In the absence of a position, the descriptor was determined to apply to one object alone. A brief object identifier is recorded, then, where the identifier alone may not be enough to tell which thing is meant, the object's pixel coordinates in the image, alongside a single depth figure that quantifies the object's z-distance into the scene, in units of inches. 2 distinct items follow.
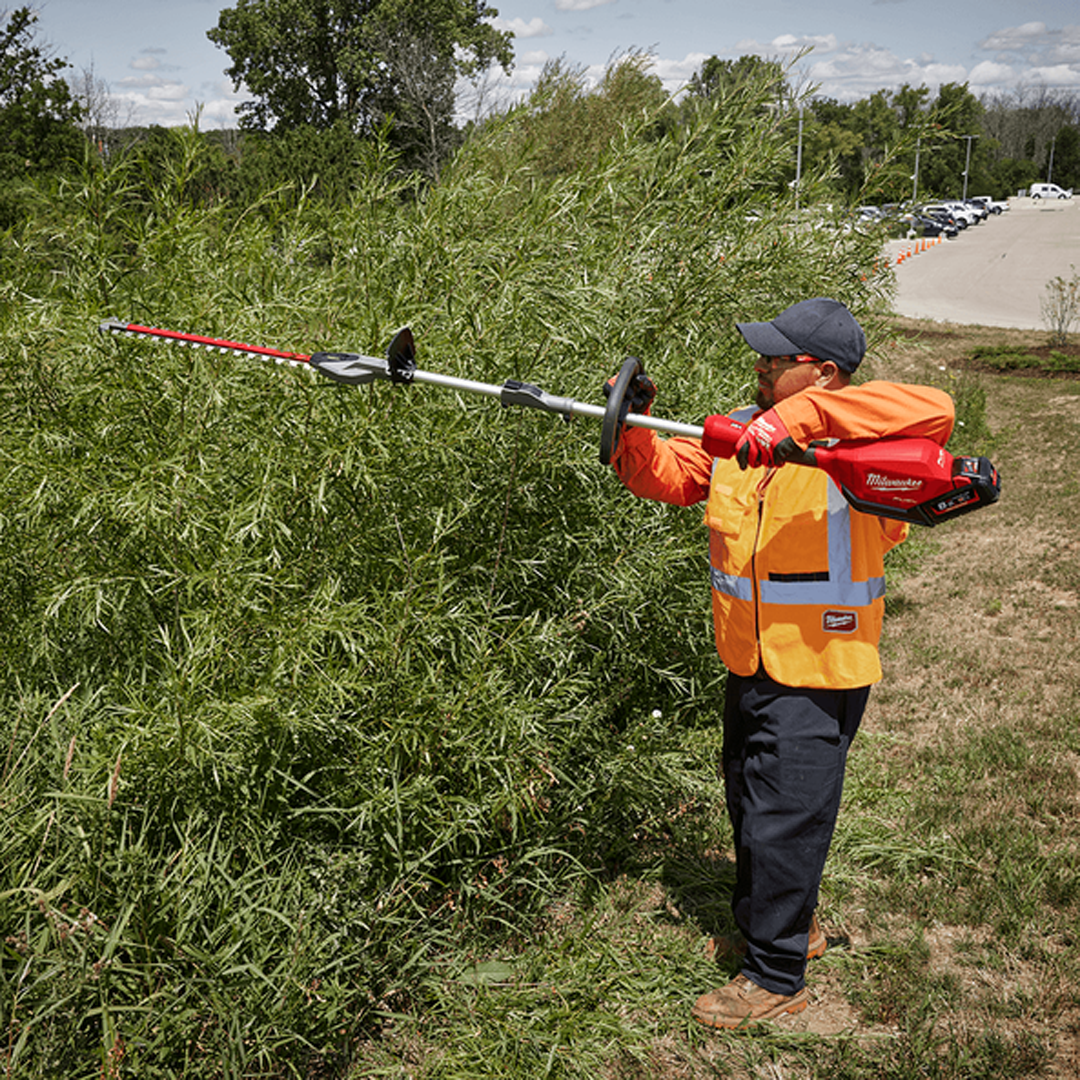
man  91.5
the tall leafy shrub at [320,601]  78.1
